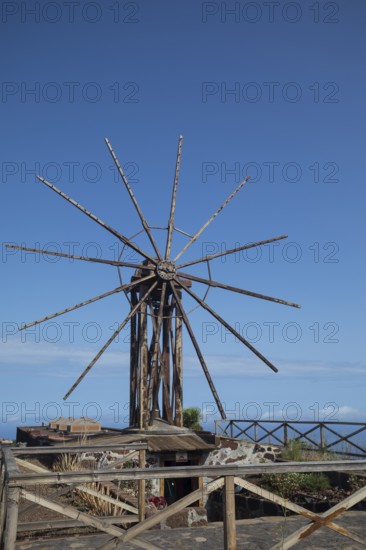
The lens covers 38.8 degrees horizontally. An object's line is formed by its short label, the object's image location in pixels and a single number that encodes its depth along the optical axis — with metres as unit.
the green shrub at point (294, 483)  13.23
